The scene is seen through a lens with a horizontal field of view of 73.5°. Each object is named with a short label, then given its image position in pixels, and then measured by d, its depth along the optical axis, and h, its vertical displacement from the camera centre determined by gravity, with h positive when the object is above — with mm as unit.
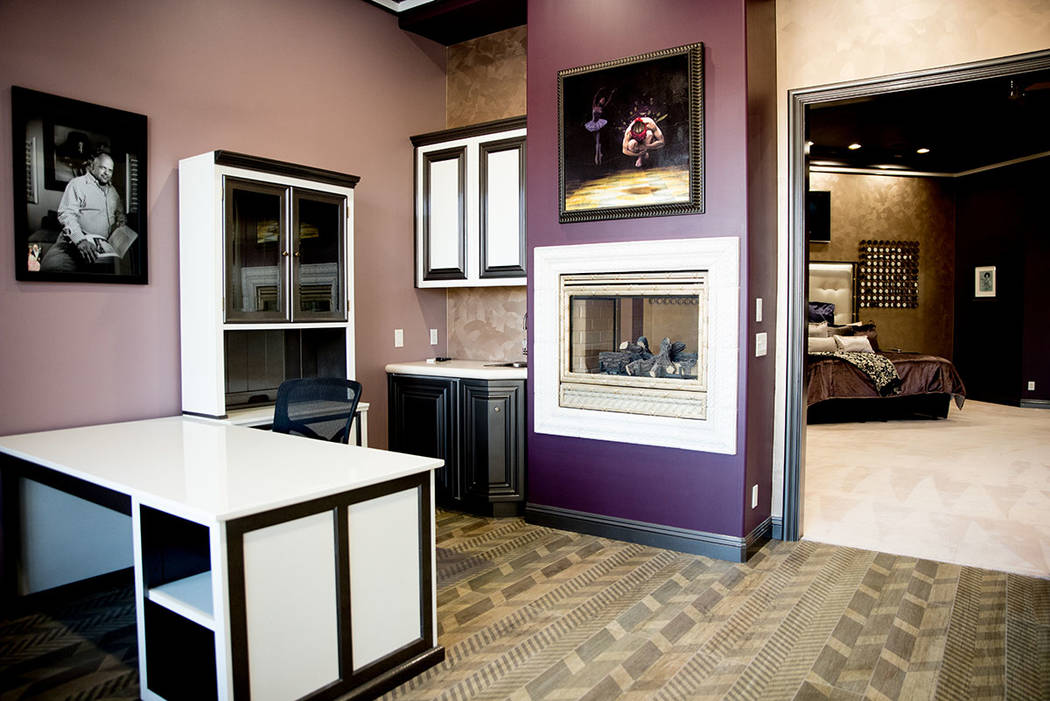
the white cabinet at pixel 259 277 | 3160 +235
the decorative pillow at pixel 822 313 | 8859 +129
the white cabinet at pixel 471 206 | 4117 +730
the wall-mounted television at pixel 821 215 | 8898 +1375
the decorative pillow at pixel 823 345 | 7809 -244
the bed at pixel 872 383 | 7141 -620
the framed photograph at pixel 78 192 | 2828 +575
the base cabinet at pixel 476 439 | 3912 -652
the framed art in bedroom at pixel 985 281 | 8881 +524
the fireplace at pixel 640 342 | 3219 -88
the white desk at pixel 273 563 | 1736 -657
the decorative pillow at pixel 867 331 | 8477 -99
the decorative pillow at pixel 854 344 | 7840 -235
